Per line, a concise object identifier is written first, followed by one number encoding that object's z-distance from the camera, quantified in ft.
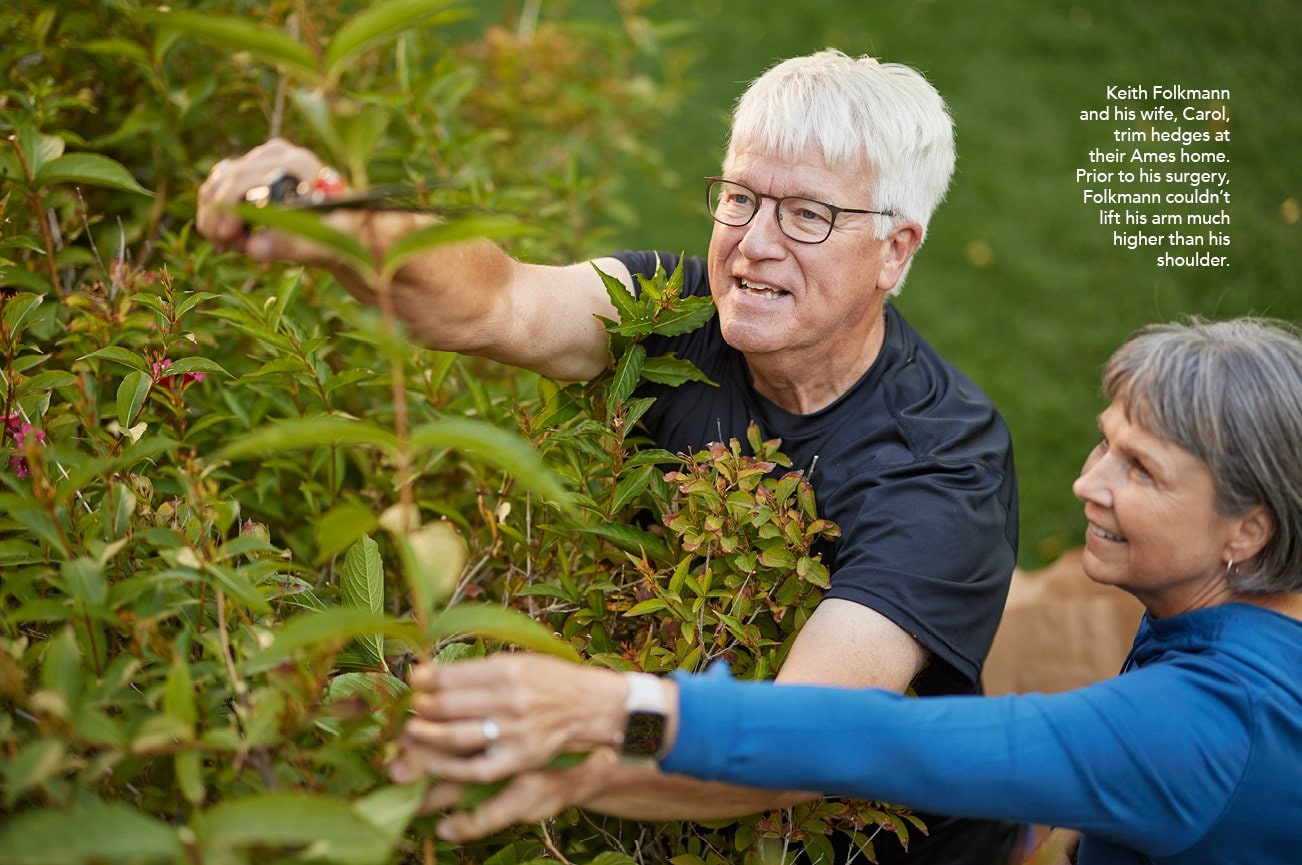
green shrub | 4.15
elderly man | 6.43
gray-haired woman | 4.35
